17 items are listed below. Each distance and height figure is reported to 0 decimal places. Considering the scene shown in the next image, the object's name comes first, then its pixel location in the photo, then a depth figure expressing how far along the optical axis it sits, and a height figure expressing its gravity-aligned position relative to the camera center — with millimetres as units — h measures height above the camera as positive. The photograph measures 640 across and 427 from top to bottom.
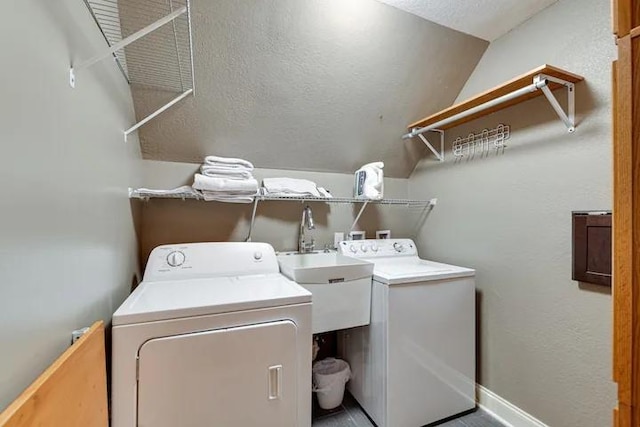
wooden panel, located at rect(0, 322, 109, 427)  542 -425
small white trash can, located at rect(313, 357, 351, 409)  1920 -1194
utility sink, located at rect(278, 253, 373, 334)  1615 -464
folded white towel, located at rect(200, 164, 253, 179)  1838 +257
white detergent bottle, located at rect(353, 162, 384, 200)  2229 +223
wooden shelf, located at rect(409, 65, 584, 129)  1413 +669
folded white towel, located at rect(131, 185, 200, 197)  1630 +118
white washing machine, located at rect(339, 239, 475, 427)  1668 -855
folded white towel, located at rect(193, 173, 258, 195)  1754 +169
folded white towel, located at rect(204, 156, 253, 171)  1869 +327
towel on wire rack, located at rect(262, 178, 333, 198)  2072 +174
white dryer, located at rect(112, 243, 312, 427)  1036 -575
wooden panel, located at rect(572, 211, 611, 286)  1354 -194
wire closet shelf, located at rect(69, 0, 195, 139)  1243 +815
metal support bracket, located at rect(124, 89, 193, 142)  1534 +630
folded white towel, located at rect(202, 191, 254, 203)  1804 +93
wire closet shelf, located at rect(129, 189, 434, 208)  1647 +91
